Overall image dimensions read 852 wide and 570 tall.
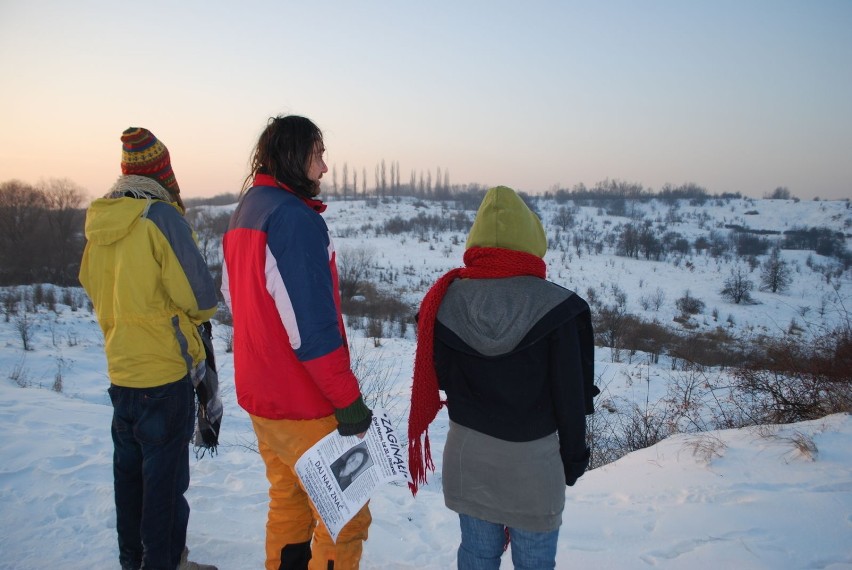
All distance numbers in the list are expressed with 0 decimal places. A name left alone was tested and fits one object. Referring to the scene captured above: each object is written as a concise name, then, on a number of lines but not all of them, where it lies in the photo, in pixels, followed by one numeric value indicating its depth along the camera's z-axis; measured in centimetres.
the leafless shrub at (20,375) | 652
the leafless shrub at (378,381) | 766
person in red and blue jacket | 160
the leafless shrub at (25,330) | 880
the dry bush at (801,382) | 536
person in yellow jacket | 188
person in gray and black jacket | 151
